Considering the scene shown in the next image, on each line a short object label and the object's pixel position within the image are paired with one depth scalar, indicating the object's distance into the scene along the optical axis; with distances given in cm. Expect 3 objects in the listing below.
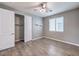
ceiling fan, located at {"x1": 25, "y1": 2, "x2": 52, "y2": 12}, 235
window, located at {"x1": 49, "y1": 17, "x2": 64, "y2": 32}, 384
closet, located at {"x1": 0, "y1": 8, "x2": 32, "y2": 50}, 227
